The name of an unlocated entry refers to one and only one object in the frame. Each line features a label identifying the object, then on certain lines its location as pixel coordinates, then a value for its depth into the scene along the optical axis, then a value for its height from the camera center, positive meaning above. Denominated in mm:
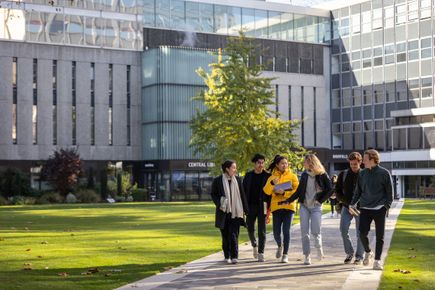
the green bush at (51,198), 56719 -1912
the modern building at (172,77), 64875 +8087
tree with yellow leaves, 37562 +2272
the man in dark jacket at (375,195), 12414 -448
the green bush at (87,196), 58656 -1879
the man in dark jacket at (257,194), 14031 -456
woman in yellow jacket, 13555 -412
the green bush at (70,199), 57594 -2015
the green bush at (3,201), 54238 -1977
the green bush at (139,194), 63125 -1903
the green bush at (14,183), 59969 -840
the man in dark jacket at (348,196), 13344 -489
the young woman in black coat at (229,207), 13609 -655
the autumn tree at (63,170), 59344 +82
